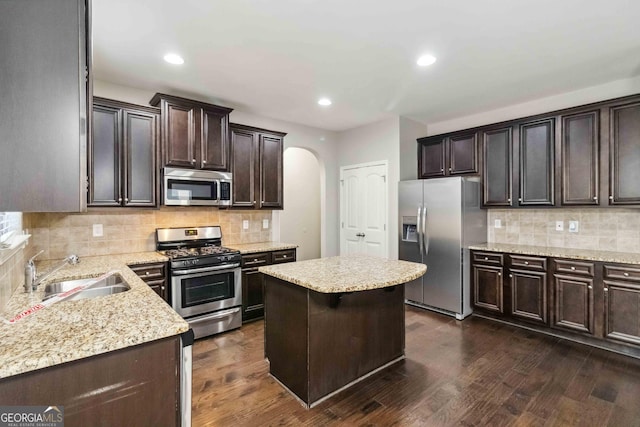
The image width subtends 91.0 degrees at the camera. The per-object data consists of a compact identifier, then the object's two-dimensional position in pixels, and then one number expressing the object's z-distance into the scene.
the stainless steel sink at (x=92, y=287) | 2.15
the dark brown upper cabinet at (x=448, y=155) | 4.32
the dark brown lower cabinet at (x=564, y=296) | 2.99
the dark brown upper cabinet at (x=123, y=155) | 3.05
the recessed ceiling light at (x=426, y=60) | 2.83
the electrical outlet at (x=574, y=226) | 3.72
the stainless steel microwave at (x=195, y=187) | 3.42
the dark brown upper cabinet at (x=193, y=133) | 3.38
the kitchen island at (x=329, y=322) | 2.21
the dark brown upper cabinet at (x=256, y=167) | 3.99
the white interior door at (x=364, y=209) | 4.92
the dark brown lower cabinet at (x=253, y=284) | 3.79
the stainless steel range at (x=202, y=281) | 3.24
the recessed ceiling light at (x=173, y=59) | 2.76
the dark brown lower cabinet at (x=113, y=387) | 1.08
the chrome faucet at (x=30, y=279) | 1.94
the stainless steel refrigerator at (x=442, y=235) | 4.00
